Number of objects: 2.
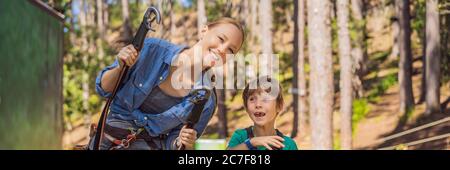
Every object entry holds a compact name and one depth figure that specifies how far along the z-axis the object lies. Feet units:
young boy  13.03
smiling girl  13.41
